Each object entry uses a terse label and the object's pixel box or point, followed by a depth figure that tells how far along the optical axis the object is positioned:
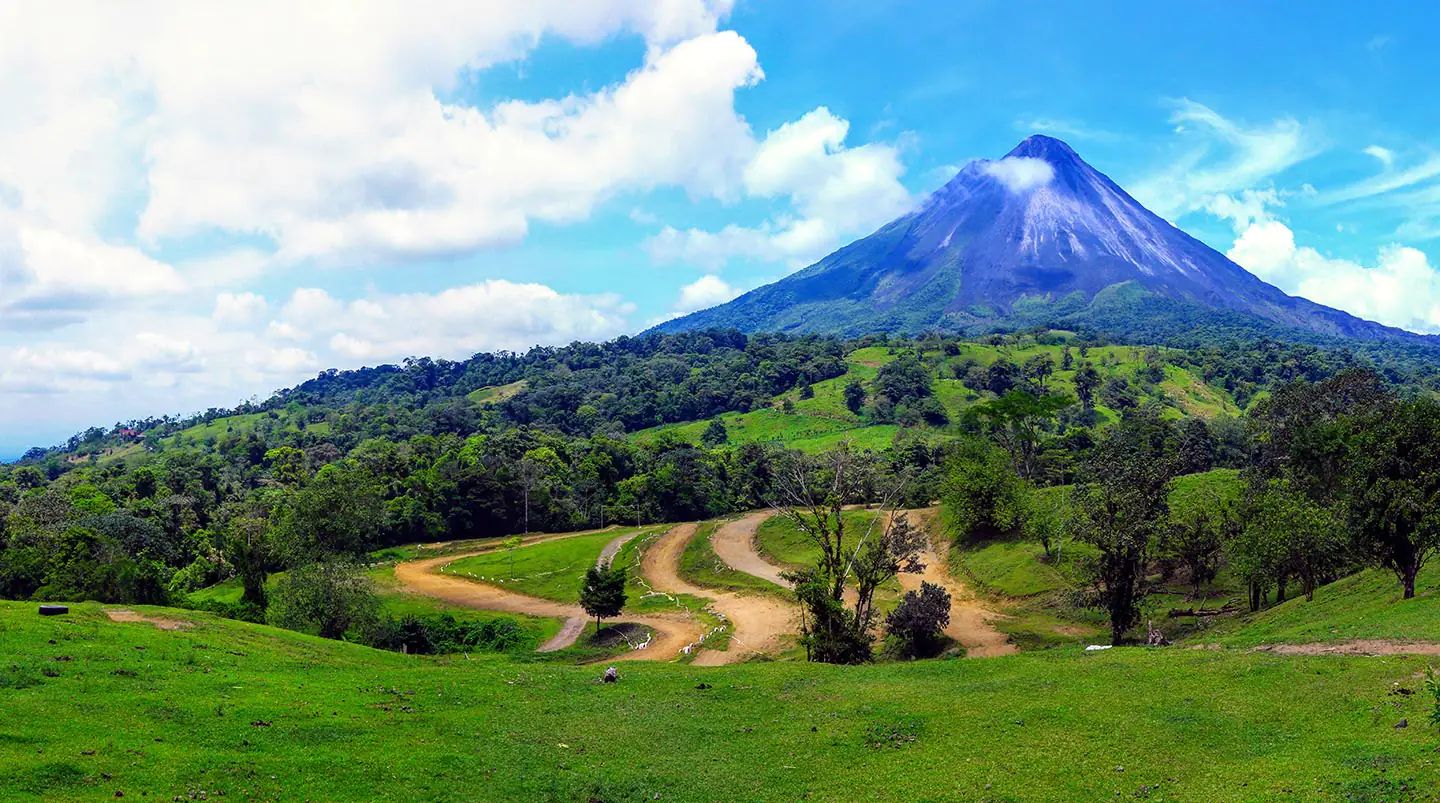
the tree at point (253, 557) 57.44
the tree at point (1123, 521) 35.25
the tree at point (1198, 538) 44.44
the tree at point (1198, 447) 88.50
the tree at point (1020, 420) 83.75
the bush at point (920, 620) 41.62
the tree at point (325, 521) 57.62
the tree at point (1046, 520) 56.60
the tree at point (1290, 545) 35.34
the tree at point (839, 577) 34.69
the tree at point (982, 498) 66.00
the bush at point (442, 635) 45.19
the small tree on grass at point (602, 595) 50.38
